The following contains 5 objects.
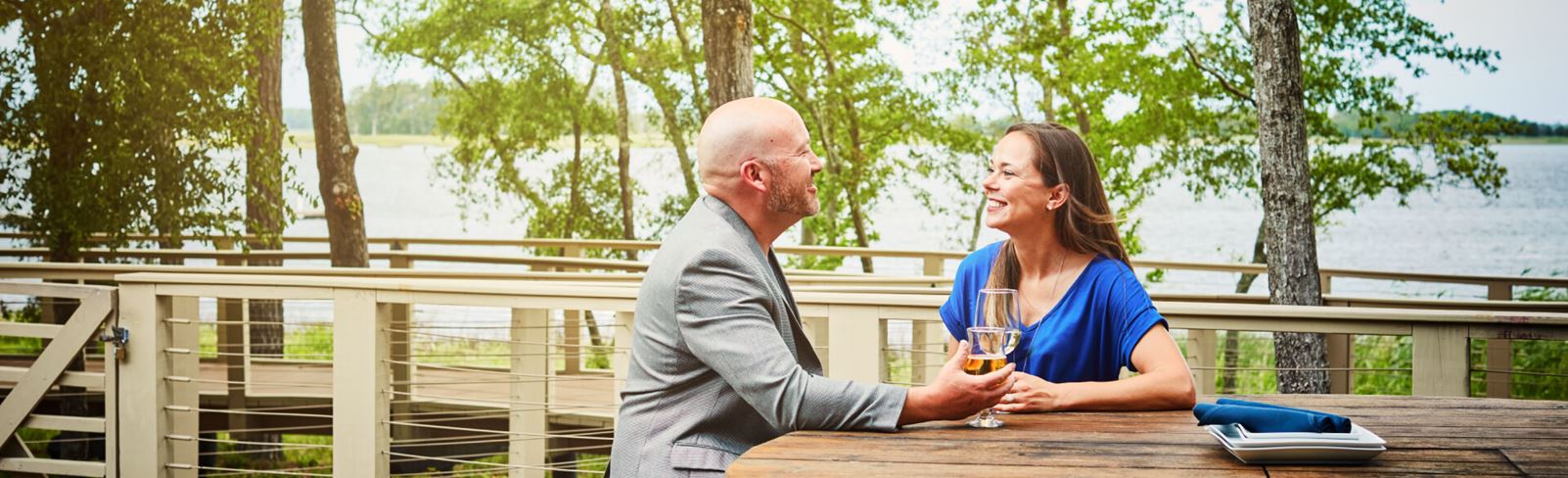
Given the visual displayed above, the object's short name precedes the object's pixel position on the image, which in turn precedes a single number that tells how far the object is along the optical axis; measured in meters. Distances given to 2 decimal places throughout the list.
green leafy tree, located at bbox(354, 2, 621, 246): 17.81
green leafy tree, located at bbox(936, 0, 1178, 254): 14.35
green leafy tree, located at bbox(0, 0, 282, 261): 9.90
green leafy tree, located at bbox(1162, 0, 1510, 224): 13.84
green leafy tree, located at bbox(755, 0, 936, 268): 17.69
